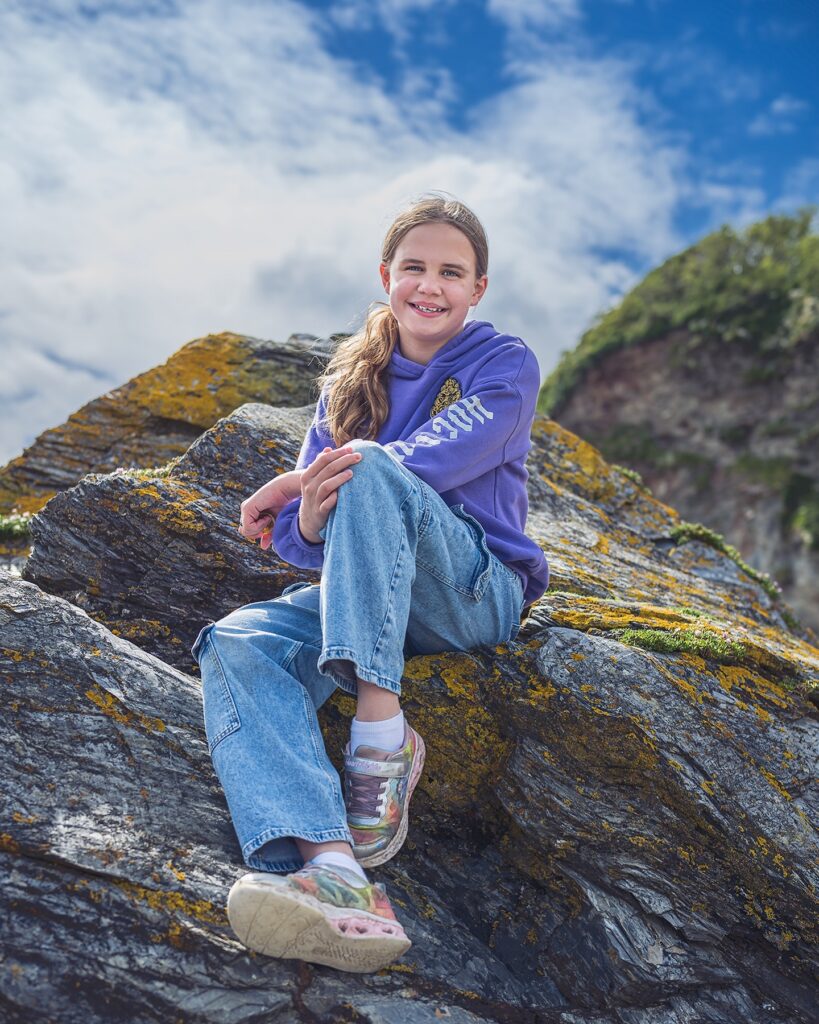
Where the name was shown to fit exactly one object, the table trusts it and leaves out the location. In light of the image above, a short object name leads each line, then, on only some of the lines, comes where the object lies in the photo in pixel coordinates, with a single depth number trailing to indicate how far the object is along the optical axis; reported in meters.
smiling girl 3.34
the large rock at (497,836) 3.18
